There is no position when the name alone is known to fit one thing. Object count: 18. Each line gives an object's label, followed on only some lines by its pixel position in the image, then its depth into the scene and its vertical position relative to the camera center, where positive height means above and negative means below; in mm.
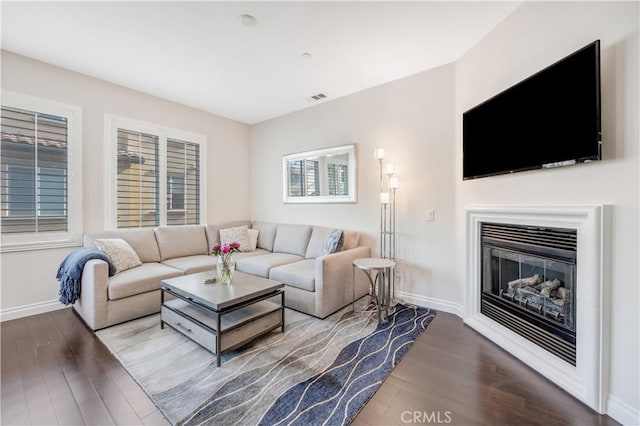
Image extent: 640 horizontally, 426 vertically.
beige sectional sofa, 2574 -664
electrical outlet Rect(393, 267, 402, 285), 3355 -816
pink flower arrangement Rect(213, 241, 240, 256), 2482 -353
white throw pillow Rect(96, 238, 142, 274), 2920 -462
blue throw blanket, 2613 -625
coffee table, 2041 -873
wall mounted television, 1616 +668
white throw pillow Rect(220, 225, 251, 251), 4152 -402
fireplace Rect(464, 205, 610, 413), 1582 -601
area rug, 1547 -1145
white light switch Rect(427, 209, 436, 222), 3090 -46
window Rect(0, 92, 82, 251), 2750 +408
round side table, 2715 -704
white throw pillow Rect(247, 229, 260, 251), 4348 -425
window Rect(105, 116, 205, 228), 3502 +529
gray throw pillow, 3246 -390
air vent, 3748 +1636
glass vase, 2496 -554
